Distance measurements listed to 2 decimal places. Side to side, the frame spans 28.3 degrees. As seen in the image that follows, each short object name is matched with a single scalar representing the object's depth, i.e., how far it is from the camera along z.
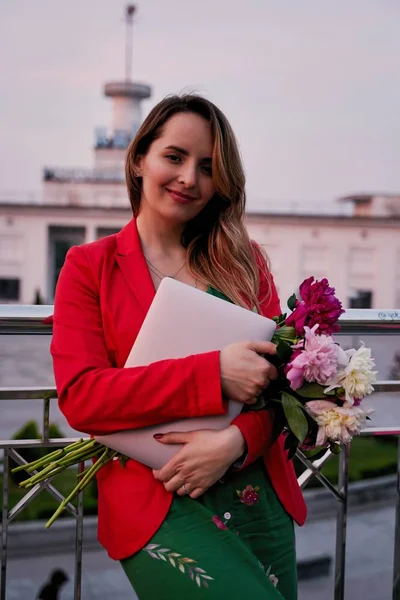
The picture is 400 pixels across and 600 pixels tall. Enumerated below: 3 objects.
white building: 36.12
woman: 1.08
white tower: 40.34
